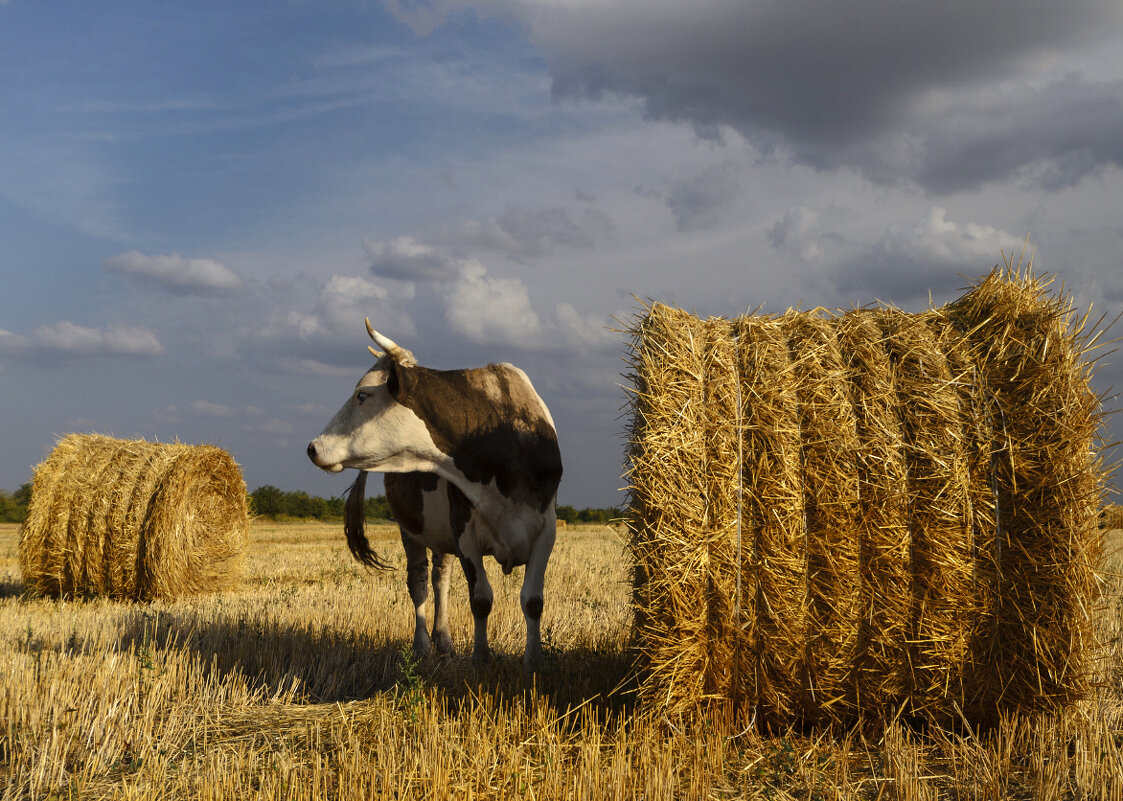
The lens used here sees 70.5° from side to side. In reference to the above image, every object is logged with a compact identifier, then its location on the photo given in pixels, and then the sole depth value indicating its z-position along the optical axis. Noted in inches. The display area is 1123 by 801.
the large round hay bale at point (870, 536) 184.1
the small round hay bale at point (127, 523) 438.6
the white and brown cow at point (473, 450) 249.4
